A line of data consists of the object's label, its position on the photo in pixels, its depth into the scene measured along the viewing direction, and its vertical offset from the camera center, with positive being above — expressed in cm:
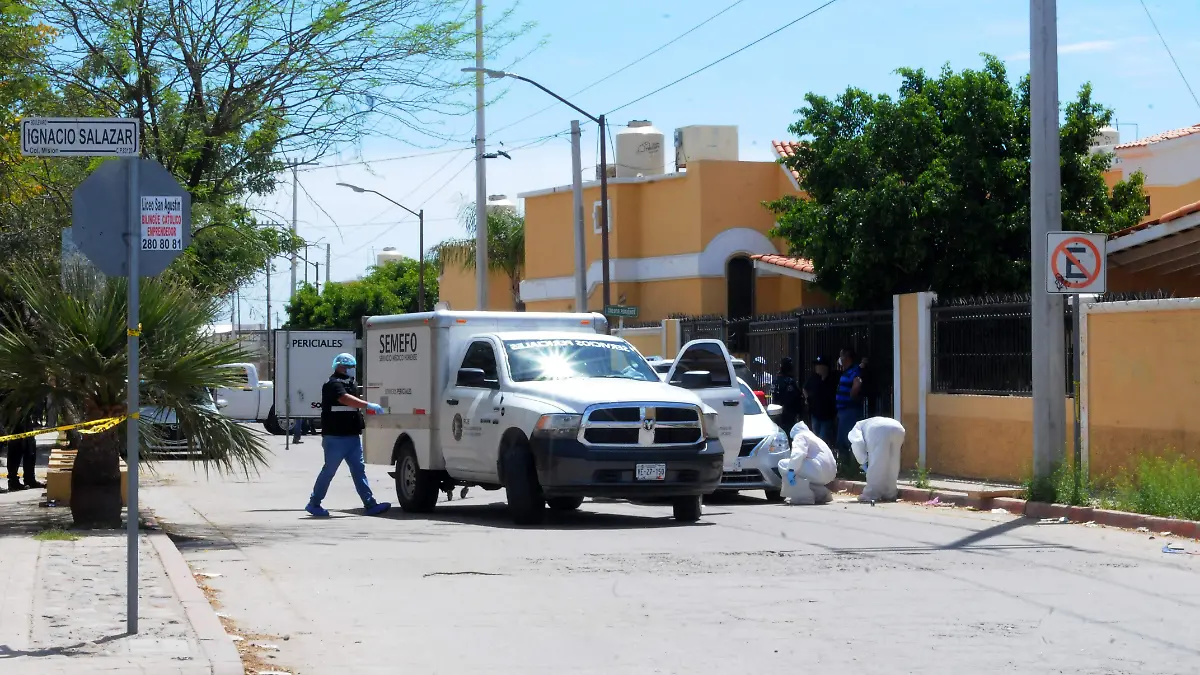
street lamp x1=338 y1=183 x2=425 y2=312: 5207 +477
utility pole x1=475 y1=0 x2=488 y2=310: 4069 +433
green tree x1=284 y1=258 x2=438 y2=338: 7438 +403
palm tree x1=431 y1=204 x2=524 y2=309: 5206 +463
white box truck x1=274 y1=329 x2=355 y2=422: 3997 +35
